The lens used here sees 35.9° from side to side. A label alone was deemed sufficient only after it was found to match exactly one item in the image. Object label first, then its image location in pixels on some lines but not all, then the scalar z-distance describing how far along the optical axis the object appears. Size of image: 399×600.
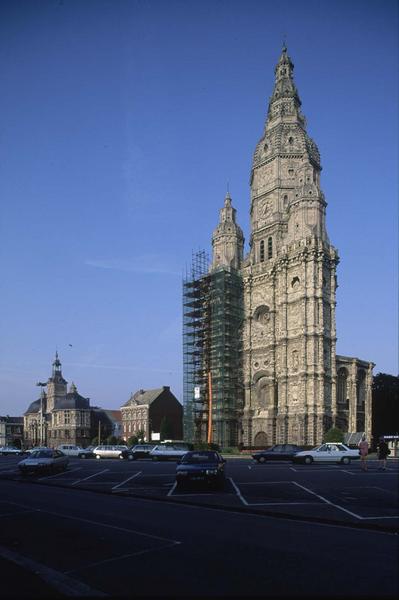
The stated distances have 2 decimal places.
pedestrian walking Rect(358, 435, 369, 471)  32.65
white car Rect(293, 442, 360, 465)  42.31
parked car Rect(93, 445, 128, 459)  56.62
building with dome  130.50
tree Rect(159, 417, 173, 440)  97.50
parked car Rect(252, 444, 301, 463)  44.44
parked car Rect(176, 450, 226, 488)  22.98
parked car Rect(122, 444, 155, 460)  53.69
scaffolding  78.25
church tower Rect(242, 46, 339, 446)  70.06
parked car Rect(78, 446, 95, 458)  60.66
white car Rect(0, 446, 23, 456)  80.74
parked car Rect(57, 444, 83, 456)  62.75
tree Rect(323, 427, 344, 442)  62.33
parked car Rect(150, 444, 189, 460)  49.65
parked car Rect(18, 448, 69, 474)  32.38
